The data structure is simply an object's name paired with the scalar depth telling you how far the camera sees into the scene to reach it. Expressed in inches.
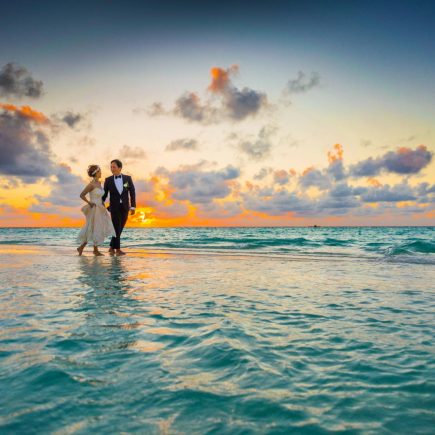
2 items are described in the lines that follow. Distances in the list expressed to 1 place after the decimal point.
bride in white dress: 434.5
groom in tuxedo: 459.2
